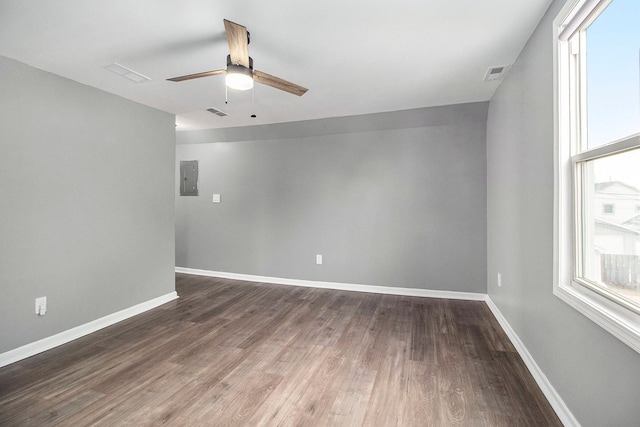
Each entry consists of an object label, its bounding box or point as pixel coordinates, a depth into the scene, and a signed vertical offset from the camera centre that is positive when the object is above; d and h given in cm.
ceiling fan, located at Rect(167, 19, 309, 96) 171 +95
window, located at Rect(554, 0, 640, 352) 120 +26
